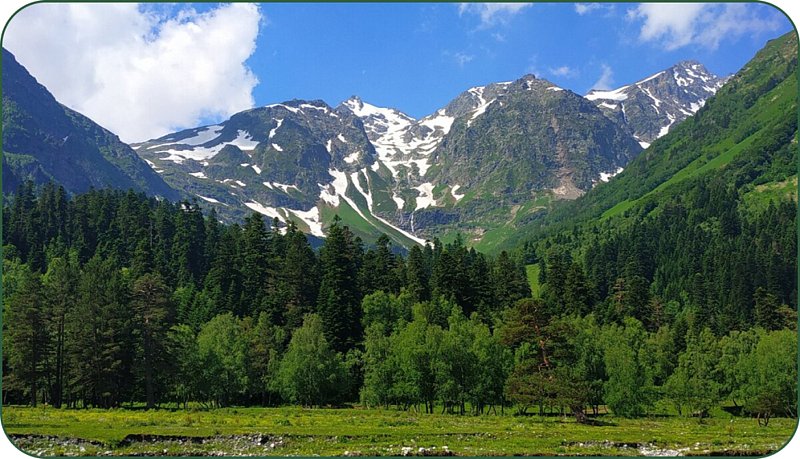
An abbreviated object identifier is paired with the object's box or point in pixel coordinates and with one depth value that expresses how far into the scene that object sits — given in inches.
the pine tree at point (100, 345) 2726.4
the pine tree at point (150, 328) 2874.0
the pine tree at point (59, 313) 2824.8
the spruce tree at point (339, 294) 3690.9
